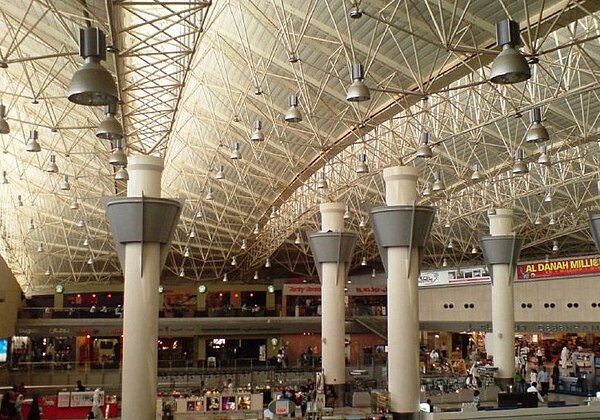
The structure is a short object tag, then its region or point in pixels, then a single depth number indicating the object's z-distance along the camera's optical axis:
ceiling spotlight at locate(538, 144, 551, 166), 24.56
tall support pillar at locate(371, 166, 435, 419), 22.44
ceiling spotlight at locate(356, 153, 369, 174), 26.80
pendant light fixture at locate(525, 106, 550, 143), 18.52
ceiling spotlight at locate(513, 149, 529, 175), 25.25
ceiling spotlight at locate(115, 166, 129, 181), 26.52
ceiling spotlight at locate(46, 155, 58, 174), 26.91
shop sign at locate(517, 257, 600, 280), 47.72
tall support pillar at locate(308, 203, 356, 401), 30.52
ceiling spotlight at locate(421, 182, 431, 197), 33.78
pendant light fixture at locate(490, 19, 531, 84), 9.77
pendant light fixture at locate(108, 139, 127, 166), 21.86
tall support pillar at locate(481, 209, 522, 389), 32.91
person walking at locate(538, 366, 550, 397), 31.55
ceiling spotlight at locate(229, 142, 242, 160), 27.30
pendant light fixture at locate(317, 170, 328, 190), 31.33
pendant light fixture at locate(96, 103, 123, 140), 14.99
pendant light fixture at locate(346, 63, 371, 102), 15.13
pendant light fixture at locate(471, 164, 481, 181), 30.11
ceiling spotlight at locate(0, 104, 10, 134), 18.39
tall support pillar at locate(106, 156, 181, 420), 18.50
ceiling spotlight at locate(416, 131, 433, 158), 23.34
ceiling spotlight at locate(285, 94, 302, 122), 18.70
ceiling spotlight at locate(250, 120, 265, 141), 22.77
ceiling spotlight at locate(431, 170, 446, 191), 29.61
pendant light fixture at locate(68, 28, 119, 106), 8.70
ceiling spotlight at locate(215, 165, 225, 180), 30.15
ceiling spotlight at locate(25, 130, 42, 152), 22.41
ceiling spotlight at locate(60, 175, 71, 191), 30.25
